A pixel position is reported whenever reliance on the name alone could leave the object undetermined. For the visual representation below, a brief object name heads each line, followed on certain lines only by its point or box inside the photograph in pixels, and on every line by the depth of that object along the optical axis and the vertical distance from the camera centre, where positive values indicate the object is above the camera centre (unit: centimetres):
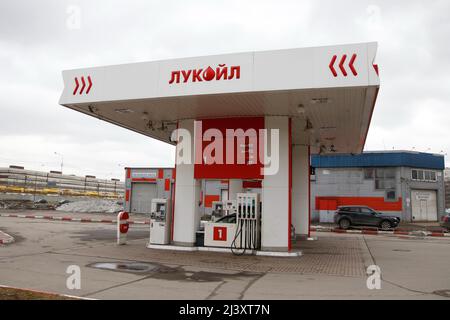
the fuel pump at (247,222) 1252 -67
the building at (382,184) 3294 +169
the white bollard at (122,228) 1402 -106
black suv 2484 -94
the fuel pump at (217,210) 1978 -49
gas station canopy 930 +294
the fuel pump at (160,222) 1349 -79
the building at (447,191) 8036 +298
